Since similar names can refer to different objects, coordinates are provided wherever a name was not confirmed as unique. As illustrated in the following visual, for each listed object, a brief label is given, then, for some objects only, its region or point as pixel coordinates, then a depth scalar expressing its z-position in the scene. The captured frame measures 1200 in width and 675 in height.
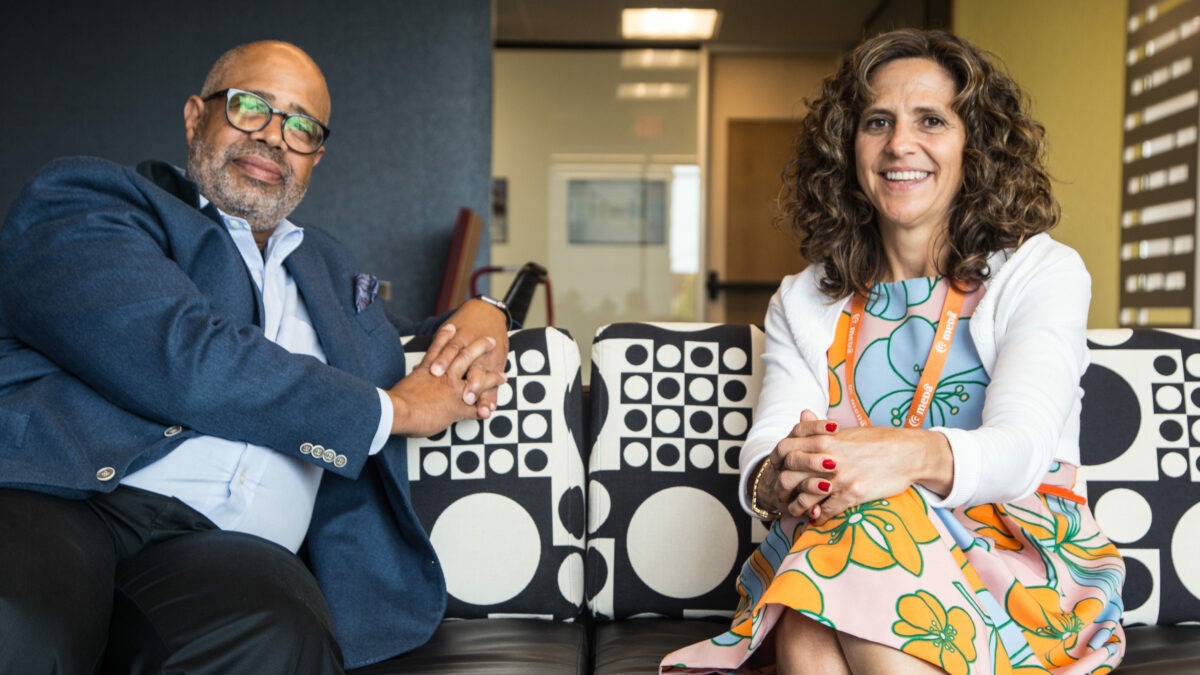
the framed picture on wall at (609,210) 7.36
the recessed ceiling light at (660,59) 7.36
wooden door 7.47
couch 1.76
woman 1.22
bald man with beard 1.28
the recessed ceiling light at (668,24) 6.80
